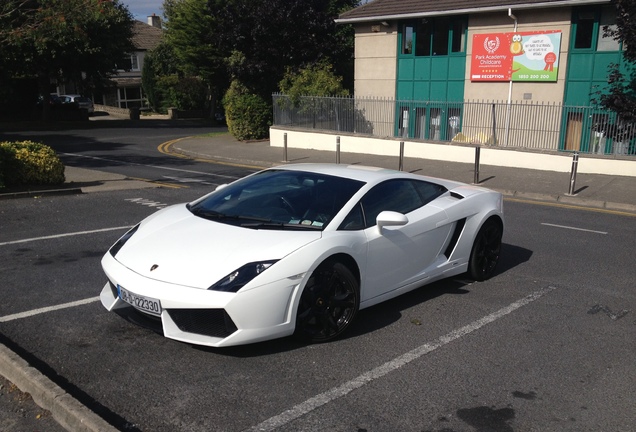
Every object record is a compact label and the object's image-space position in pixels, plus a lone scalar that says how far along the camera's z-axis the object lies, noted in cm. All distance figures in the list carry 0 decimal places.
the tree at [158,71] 5250
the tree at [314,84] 2375
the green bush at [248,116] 2620
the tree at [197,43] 3988
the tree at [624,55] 1611
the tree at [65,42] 1305
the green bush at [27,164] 1157
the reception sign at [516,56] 2058
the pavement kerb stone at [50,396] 355
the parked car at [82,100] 4981
